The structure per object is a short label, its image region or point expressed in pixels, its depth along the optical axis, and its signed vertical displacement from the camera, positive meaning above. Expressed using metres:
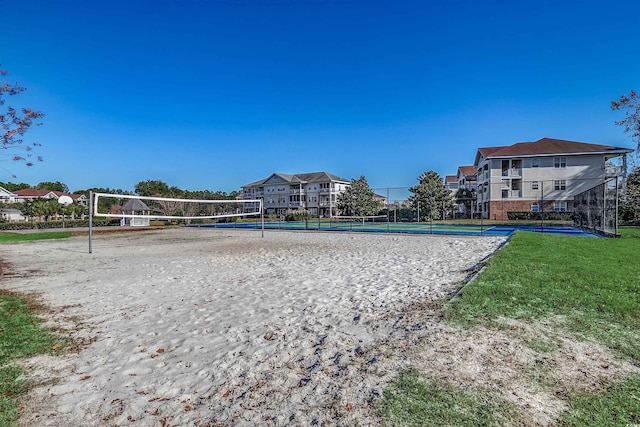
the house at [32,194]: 59.84 +3.94
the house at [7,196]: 56.97 +3.29
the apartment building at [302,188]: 58.16 +4.71
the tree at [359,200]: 42.31 +1.79
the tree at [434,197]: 32.09 +1.72
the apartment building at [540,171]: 32.22 +4.27
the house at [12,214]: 51.22 +0.22
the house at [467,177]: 51.91 +5.73
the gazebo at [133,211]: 32.53 +0.39
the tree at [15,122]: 5.56 +1.60
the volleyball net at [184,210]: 31.78 +0.45
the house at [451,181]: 65.19 +6.53
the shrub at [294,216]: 33.41 -0.18
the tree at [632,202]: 19.66 +0.67
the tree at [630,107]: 15.58 +4.87
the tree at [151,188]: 62.89 +5.21
